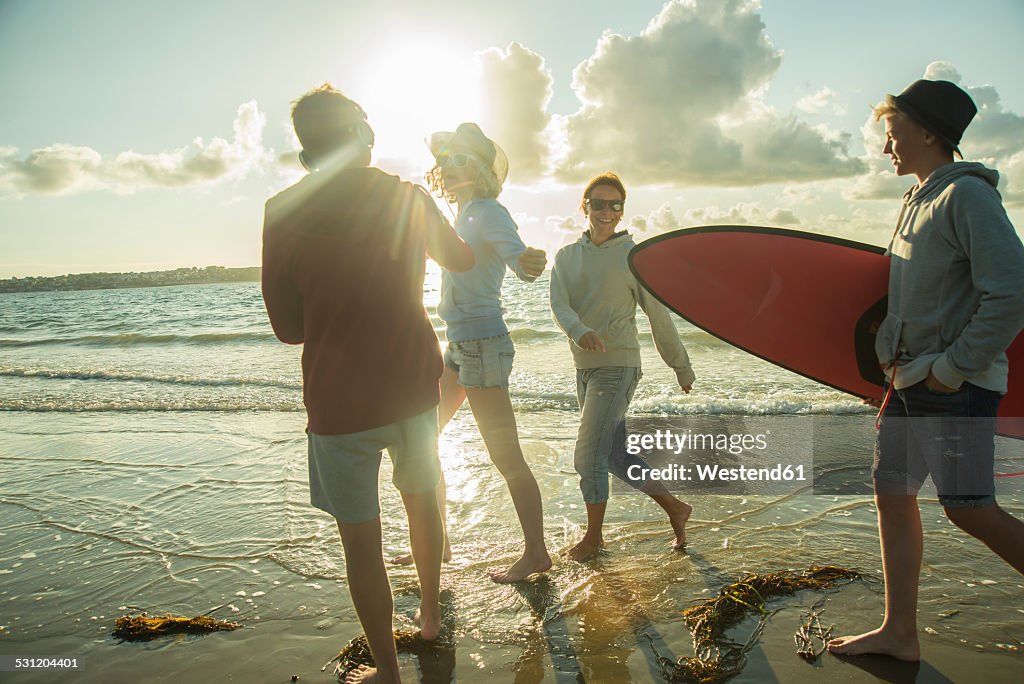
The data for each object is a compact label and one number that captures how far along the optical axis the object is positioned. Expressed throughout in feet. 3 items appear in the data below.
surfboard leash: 7.14
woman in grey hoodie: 10.44
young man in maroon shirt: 5.87
